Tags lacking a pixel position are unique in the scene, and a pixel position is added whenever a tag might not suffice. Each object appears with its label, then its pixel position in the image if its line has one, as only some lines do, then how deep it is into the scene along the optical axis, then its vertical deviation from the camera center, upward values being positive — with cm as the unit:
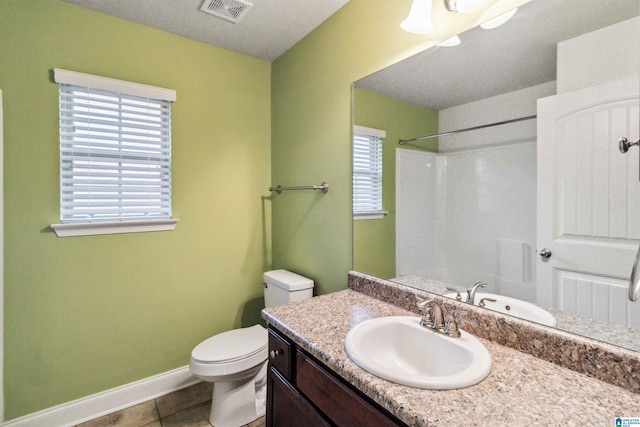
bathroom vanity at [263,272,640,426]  66 -44
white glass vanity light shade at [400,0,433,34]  114 +76
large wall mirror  83 +16
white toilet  162 -86
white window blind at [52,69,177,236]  171 +35
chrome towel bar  188 +17
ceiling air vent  166 +118
